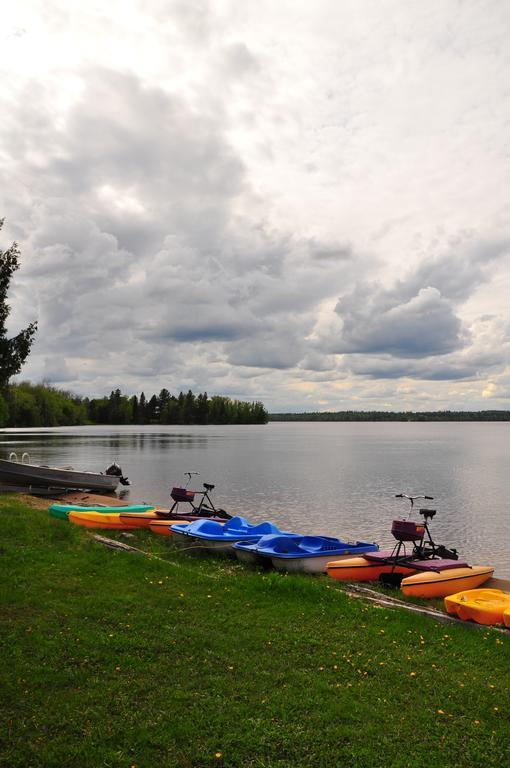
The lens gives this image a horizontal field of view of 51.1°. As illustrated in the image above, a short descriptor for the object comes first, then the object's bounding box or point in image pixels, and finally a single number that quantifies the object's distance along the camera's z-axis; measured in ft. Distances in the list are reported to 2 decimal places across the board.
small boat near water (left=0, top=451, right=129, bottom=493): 109.70
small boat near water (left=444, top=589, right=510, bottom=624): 33.35
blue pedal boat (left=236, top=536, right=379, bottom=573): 49.44
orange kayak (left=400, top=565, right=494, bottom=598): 42.47
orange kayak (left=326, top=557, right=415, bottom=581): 47.19
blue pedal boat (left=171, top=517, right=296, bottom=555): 54.85
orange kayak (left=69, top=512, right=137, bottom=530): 67.21
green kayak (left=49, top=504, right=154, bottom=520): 72.43
